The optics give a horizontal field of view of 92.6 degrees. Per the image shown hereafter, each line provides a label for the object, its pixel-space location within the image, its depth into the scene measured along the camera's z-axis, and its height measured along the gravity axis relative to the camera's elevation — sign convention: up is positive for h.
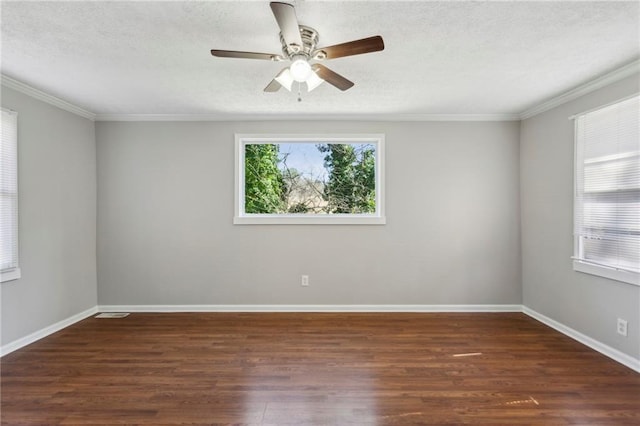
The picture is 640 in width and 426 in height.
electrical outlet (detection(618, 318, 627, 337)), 2.50 -0.98
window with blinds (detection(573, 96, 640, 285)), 2.48 +0.14
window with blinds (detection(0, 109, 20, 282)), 2.71 +0.12
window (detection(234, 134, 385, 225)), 3.94 +0.41
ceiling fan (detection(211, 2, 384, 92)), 1.57 +0.93
